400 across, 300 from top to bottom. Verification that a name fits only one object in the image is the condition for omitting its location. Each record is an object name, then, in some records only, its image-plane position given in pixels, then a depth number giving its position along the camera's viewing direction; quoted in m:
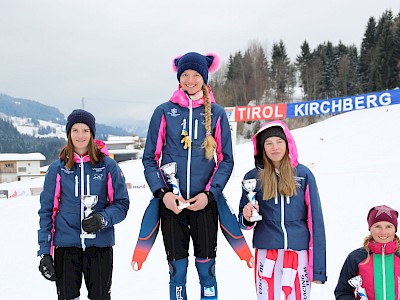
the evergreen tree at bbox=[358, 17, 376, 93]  47.81
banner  14.54
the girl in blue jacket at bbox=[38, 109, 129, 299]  2.73
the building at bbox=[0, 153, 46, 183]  70.31
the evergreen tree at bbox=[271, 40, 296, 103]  50.08
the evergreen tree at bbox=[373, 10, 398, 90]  41.59
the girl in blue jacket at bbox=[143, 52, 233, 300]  2.76
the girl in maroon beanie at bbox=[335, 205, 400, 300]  2.44
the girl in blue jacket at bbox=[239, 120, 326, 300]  2.66
